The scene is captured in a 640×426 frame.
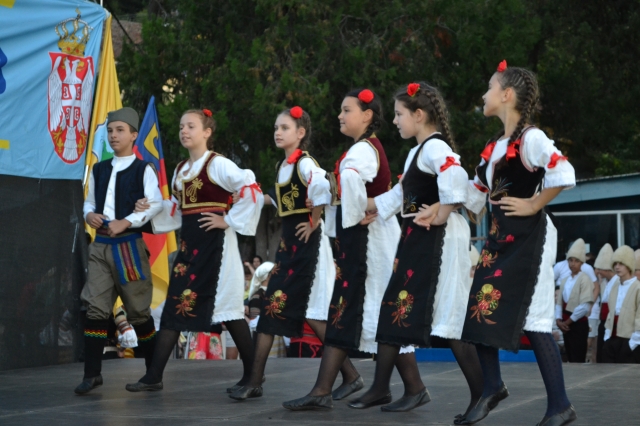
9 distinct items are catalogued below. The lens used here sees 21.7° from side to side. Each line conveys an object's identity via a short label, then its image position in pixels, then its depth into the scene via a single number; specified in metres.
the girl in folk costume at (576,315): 18.69
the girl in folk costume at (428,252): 7.84
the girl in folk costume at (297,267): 9.47
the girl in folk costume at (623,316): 16.16
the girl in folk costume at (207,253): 9.97
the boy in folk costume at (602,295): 17.97
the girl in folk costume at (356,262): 8.51
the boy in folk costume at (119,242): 10.35
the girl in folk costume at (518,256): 7.06
